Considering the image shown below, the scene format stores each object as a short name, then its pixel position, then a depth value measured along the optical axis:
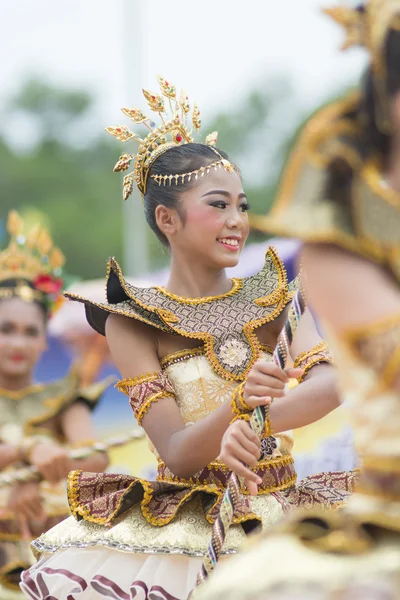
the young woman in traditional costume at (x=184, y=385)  5.84
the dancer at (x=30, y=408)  10.64
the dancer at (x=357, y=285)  3.30
